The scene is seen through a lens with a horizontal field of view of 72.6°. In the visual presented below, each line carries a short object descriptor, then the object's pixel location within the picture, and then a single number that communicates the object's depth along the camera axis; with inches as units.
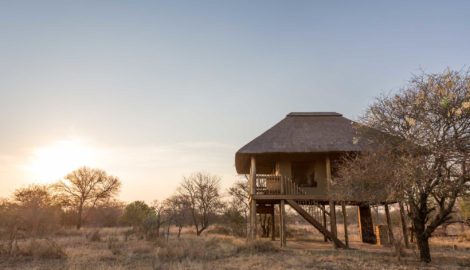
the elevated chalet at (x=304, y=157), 592.7
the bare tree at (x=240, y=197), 1350.4
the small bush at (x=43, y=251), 468.4
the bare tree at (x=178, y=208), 1355.8
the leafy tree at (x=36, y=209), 1051.3
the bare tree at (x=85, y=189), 1641.2
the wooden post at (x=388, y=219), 593.5
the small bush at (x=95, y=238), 756.0
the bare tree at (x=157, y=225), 791.6
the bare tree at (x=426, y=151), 357.7
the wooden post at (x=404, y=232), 595.2
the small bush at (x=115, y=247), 516.9
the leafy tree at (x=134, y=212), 1649.9
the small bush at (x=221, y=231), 1277.3
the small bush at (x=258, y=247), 519.2
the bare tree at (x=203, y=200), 1429.6
